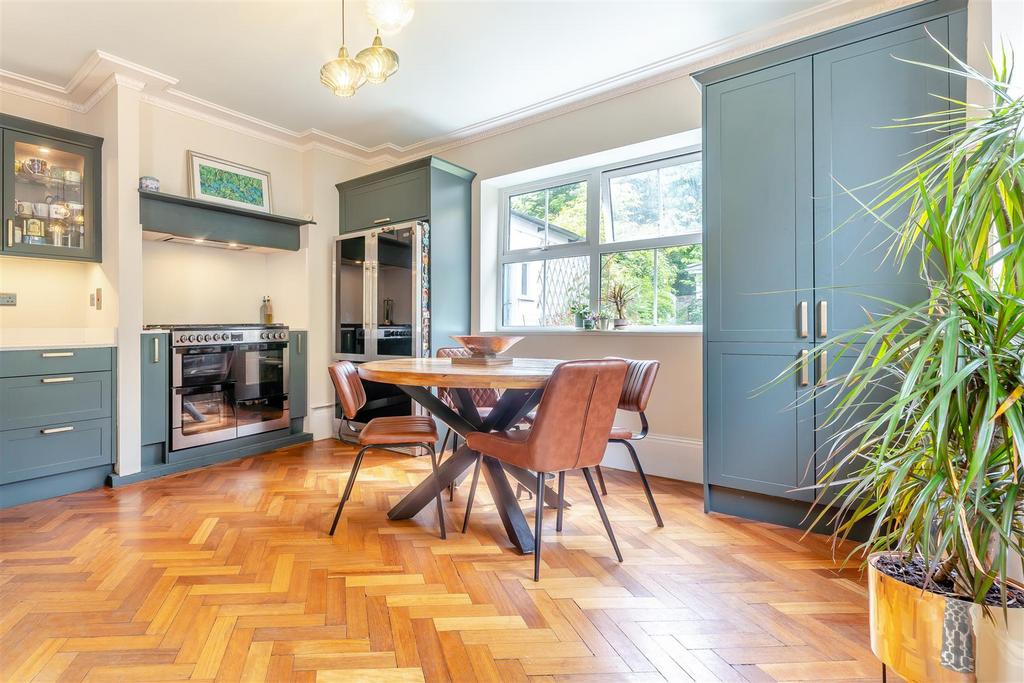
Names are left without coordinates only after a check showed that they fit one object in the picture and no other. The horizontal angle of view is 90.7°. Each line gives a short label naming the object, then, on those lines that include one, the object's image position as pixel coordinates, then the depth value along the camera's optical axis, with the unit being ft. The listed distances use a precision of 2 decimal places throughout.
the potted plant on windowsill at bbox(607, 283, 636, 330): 12.01
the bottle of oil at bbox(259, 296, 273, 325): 14.93
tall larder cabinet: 7.14
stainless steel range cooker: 11.50
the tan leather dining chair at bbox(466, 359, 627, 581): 6.18
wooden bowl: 8.52
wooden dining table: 6.62
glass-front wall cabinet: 10.10
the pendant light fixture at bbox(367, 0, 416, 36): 6.52
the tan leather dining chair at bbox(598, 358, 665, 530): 8.14
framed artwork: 12.68
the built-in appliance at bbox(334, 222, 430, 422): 13.10
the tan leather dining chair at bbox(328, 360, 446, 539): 7.88
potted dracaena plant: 3.21
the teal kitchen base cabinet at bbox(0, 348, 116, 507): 9.11
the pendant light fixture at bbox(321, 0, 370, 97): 7.27
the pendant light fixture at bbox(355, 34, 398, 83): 7.16
